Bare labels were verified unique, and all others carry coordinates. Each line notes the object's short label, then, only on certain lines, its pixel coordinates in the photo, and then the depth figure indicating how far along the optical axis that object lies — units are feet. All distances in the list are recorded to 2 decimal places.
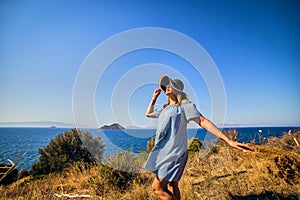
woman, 8.48
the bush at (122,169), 17.58
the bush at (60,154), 32.14
